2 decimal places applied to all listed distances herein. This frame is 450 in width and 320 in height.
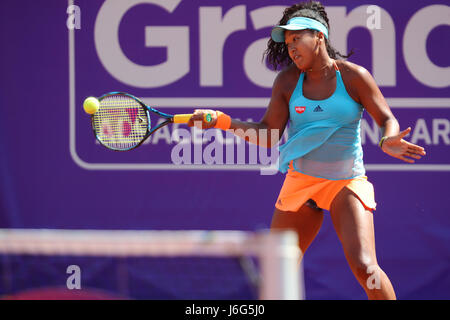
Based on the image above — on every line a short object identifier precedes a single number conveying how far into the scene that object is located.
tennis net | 3.98
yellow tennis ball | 7.32
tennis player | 6.80
